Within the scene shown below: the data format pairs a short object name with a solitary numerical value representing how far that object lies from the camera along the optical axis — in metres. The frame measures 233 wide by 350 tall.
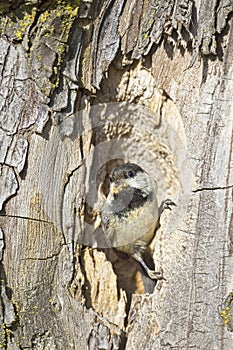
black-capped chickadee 5.44
